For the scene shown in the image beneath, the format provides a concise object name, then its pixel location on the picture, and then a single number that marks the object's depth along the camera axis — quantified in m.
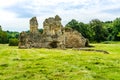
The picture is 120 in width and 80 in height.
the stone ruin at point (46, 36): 16.72
